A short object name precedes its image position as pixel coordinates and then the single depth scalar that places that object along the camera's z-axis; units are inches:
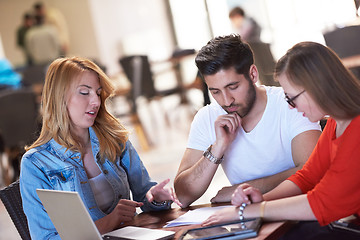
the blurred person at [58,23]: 445.1
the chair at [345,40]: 197.9
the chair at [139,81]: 289.0
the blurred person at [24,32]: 441.0
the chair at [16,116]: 236.2
